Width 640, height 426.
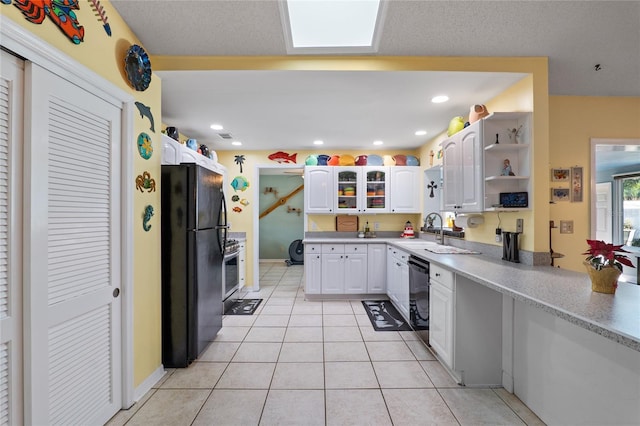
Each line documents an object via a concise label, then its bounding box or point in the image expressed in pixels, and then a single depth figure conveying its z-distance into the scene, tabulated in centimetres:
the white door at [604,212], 563
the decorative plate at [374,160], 478
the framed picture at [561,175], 284
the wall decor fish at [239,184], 496
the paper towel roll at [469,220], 306
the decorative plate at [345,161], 478
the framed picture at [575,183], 283
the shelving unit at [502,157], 241
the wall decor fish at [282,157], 495
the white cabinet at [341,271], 434
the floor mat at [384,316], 326
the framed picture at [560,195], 283
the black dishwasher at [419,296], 274
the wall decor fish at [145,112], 208
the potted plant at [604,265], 147
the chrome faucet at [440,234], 385
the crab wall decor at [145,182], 206
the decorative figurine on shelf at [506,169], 244
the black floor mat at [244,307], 380
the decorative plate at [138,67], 195
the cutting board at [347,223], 493
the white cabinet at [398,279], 341
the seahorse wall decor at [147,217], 211
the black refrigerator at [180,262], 240
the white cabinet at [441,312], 223
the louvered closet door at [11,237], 120
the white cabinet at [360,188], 469
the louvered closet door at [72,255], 130
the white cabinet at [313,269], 434
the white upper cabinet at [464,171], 255
